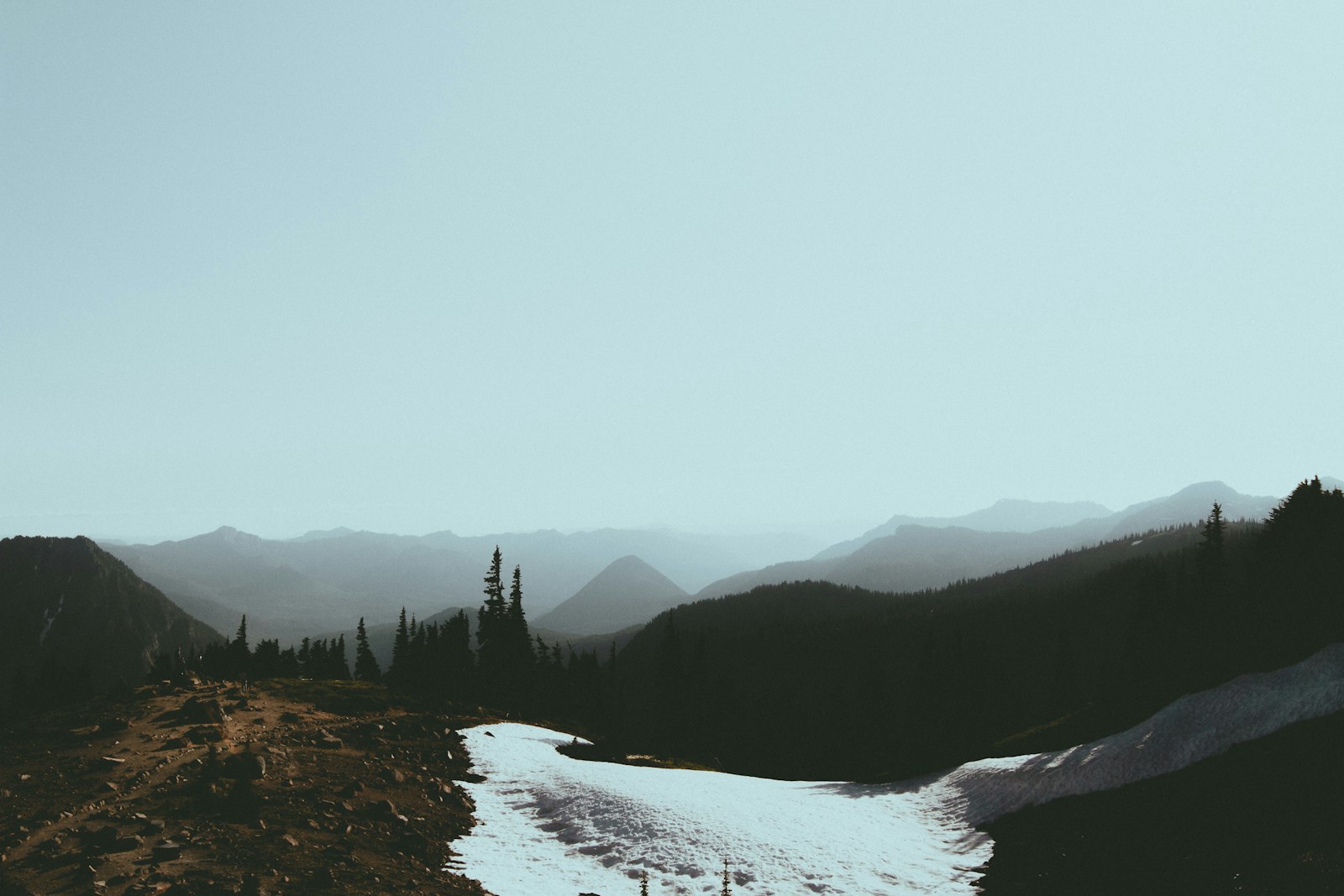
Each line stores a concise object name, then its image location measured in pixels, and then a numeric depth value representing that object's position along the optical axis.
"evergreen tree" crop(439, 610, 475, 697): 100.75
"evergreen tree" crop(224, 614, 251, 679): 106.29
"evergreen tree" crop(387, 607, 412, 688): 114.72
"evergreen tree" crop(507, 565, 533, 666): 99.50
